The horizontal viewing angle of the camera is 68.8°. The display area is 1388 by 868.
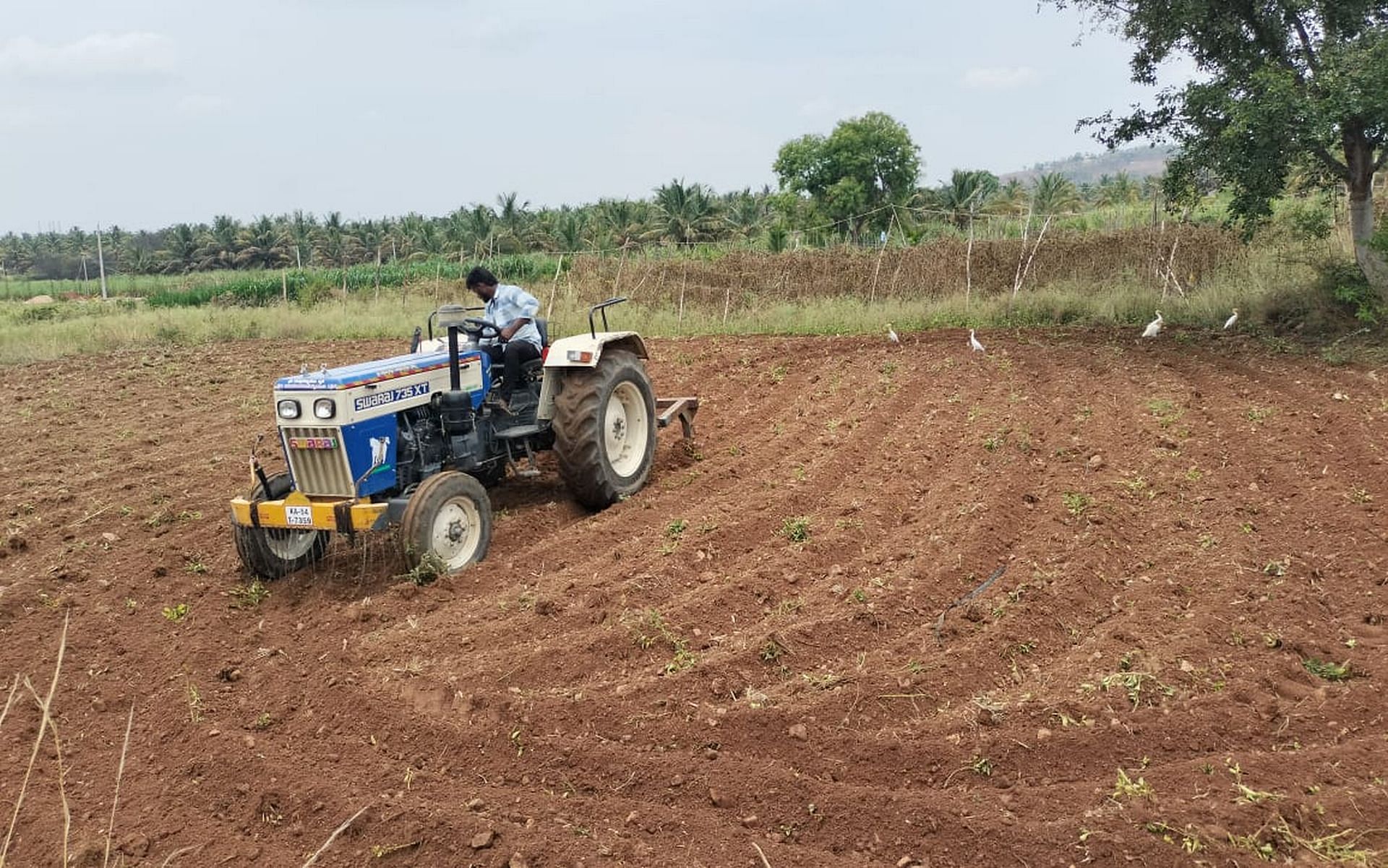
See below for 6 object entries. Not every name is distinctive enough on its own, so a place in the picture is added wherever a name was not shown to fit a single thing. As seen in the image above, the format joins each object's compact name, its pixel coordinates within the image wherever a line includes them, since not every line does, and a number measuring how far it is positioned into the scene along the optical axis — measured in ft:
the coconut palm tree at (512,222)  128.26
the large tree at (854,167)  141.28
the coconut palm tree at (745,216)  128.47
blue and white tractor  17.99
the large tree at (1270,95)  32.53
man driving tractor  22.09
